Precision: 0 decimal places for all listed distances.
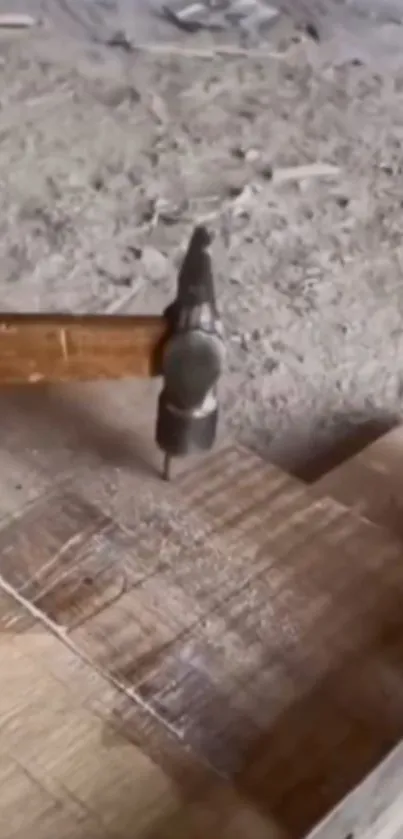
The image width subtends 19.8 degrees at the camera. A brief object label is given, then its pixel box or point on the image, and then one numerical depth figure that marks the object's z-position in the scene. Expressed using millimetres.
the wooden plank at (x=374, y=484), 1608
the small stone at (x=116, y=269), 2379
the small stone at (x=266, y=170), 2757
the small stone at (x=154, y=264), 2398
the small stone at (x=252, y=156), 2814
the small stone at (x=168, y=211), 2580
